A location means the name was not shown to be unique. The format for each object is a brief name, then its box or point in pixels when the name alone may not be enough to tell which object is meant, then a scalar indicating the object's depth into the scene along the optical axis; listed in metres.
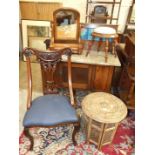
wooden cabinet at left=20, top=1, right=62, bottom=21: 3.06
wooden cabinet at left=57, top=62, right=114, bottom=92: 1.91
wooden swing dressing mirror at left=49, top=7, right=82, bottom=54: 1.76
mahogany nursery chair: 1.33
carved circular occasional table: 1.39
